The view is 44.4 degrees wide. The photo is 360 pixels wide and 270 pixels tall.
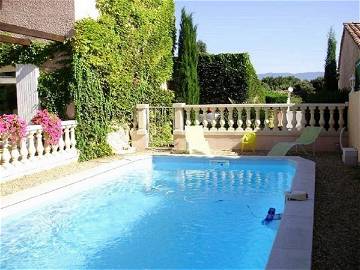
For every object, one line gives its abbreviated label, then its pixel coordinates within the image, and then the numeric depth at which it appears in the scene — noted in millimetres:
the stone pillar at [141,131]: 14453
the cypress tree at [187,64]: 17948
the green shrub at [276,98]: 27219
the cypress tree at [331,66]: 28850
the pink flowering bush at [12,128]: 9215
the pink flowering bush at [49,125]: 10668
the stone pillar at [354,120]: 10583
